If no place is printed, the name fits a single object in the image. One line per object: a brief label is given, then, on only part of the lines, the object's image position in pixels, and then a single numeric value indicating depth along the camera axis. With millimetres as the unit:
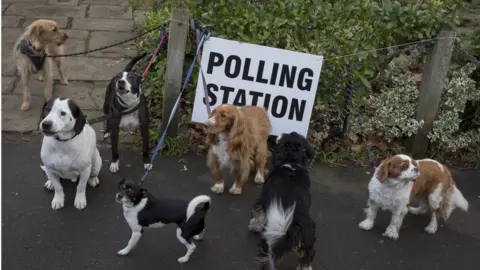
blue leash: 5191
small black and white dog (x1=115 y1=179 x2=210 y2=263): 3787
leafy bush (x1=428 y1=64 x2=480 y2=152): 5457
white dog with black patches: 4055
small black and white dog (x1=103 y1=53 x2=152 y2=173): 4641
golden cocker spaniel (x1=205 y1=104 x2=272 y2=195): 4543
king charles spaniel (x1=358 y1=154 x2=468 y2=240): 4109
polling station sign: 5227
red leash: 5520
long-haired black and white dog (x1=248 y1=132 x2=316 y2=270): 3518
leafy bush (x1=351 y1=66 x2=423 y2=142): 5617
